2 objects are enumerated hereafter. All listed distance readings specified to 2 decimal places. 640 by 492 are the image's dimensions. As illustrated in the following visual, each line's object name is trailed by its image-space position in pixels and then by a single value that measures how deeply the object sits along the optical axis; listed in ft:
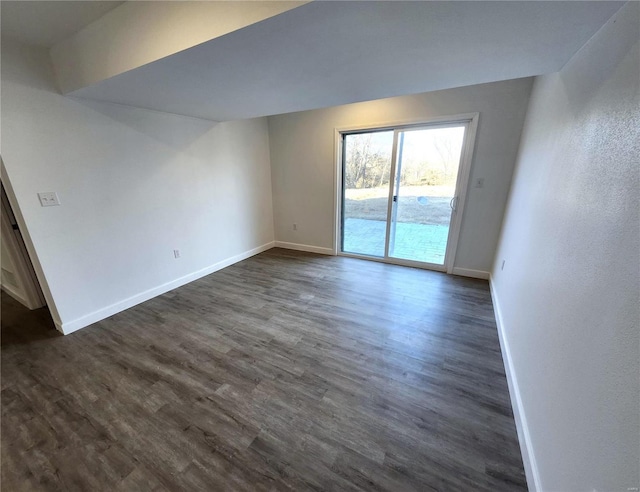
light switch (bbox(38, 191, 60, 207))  6.51
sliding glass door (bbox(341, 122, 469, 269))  10.53
